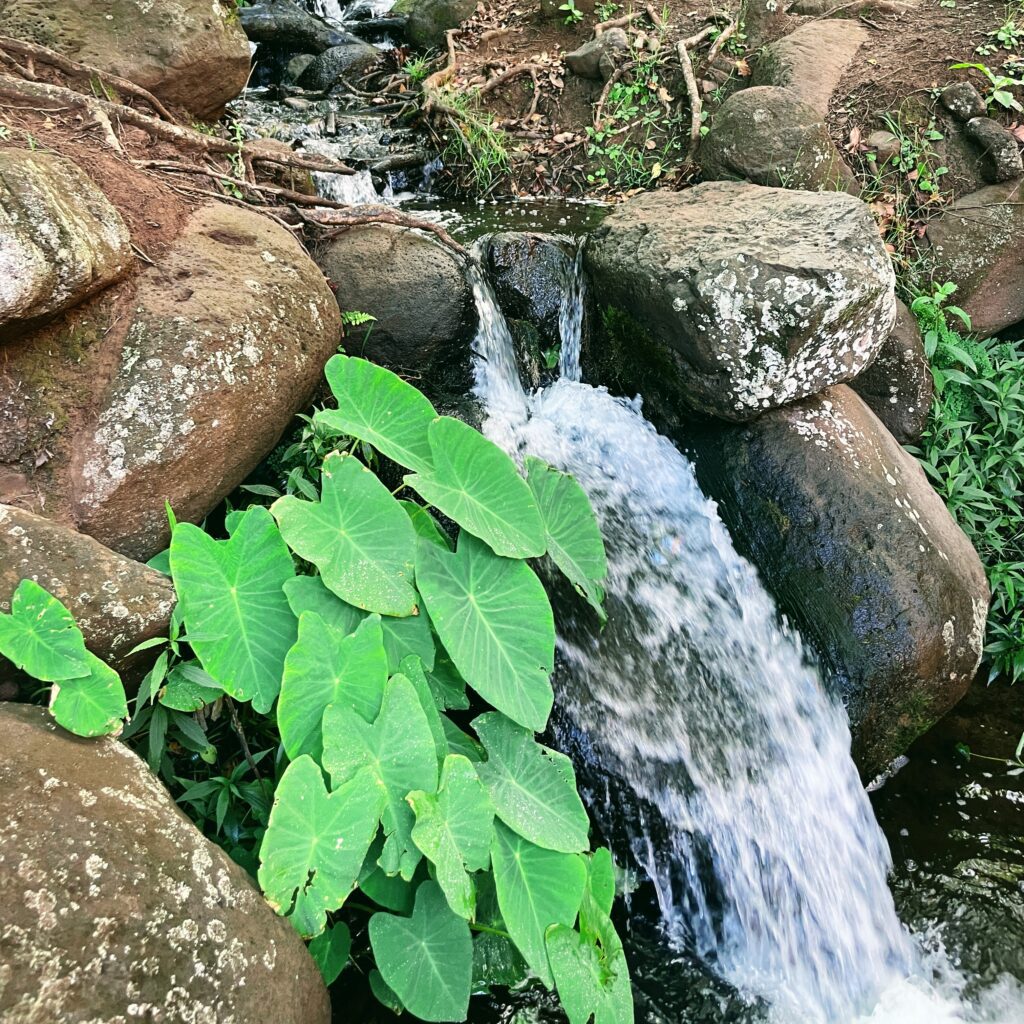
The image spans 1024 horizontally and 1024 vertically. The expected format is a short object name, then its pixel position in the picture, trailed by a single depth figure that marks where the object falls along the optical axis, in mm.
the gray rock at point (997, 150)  4125
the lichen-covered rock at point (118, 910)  1170
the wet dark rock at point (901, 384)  3605
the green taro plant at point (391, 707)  1561
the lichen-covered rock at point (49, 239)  1890
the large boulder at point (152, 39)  3322
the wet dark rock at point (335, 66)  6156
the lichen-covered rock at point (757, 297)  2795
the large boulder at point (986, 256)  3994
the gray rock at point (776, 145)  4148
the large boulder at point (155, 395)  2072
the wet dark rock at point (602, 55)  5293
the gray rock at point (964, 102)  4297
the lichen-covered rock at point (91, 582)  1710
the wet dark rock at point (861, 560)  2748
